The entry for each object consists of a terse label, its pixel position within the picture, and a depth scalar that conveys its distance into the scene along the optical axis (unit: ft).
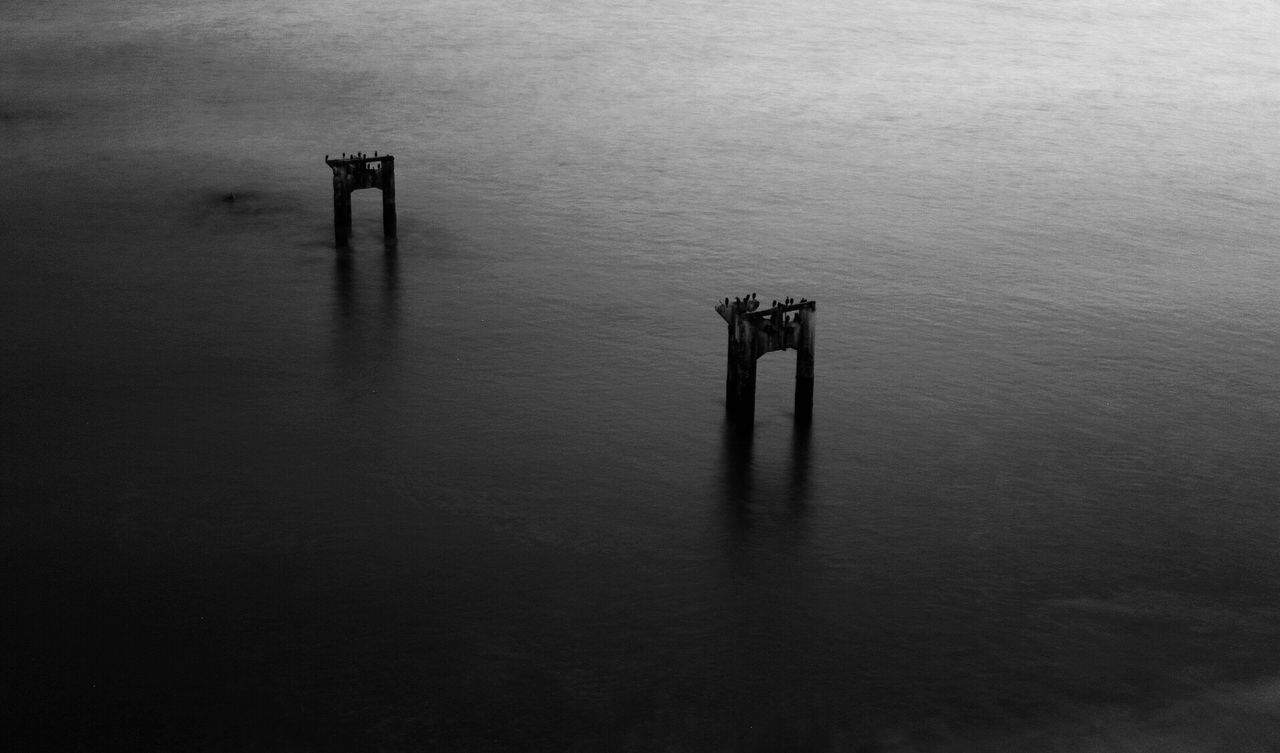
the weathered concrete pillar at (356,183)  157.07
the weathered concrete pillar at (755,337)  109.81
